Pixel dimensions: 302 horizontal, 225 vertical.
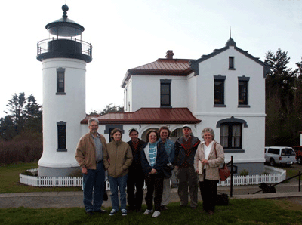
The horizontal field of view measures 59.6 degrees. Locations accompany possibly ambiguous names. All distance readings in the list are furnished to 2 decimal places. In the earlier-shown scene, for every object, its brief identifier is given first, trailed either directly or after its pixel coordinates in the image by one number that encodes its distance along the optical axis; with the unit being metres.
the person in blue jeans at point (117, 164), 6.02
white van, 22.31
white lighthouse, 15.20
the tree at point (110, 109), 50.26
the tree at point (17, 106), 54.50
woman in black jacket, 6.05
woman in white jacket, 6.12
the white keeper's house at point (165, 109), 15.31
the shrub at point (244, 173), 15.66
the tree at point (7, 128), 48.94
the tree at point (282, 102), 32.62
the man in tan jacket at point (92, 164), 6.05
